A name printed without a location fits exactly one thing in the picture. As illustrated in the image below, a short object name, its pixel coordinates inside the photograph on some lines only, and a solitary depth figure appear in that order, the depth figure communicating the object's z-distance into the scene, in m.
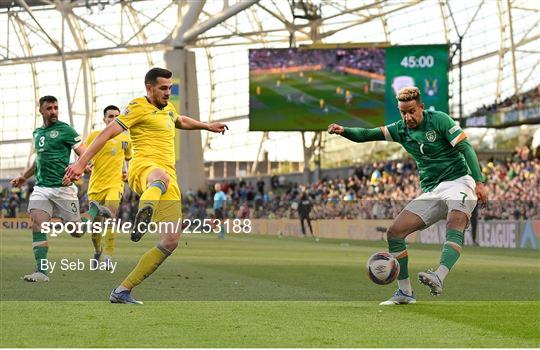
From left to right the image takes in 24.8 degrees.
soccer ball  11.95
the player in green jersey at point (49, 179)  15.87
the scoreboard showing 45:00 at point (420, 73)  49.97
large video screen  51.06
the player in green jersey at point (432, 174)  12.20
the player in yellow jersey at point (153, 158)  11.84
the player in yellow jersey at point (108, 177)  18.48
